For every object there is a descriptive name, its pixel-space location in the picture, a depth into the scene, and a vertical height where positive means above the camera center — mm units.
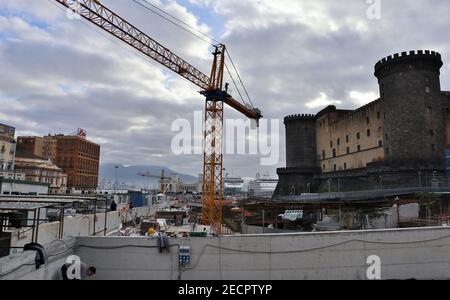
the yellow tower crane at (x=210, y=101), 44531 +15560
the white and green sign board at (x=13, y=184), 28797 +614
